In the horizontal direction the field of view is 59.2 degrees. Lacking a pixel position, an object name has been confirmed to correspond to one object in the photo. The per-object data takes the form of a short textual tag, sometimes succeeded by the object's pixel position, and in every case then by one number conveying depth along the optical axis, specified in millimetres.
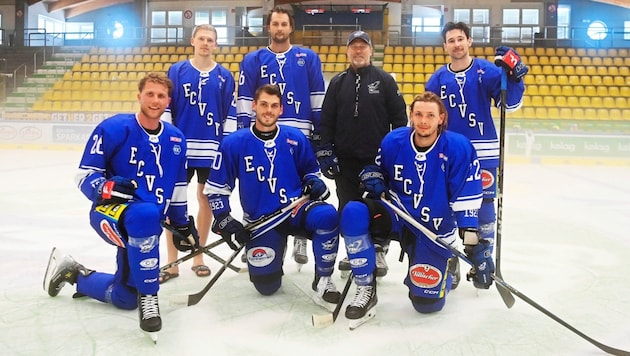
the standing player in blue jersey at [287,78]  2855
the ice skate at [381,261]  2799
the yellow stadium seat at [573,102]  10720
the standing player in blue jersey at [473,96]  2633
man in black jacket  2709
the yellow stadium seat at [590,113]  10297
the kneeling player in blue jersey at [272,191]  2379
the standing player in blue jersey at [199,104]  2801
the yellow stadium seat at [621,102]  10590
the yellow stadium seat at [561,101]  10734
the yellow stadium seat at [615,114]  10180
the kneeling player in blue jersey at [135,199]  2004
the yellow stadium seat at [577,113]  10311
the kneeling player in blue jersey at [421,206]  2188
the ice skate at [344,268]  2848
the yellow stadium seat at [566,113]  10336
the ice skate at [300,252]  2982
